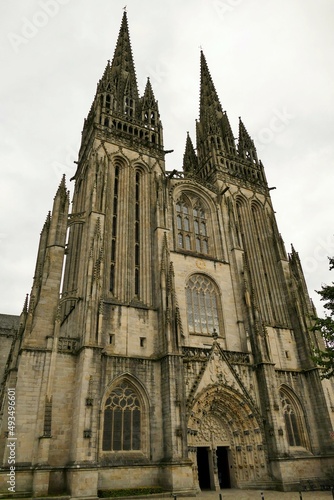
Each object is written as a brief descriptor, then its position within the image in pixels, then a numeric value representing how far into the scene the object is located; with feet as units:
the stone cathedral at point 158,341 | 59.93
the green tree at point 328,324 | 59.52
